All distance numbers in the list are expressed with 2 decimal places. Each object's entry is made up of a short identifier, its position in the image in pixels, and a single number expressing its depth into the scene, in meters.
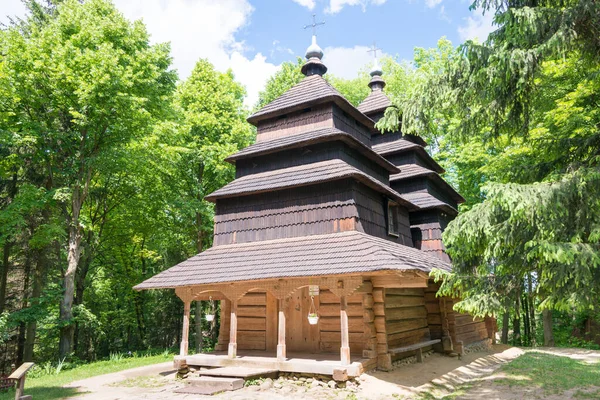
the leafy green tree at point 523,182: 5.89
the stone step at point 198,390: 9.47
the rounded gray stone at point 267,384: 10.01
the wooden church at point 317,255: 10.77
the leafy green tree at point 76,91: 16.19
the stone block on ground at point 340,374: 9.55
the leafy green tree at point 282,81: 29.19
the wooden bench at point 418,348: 11.77
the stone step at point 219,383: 9.78
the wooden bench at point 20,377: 8.23
